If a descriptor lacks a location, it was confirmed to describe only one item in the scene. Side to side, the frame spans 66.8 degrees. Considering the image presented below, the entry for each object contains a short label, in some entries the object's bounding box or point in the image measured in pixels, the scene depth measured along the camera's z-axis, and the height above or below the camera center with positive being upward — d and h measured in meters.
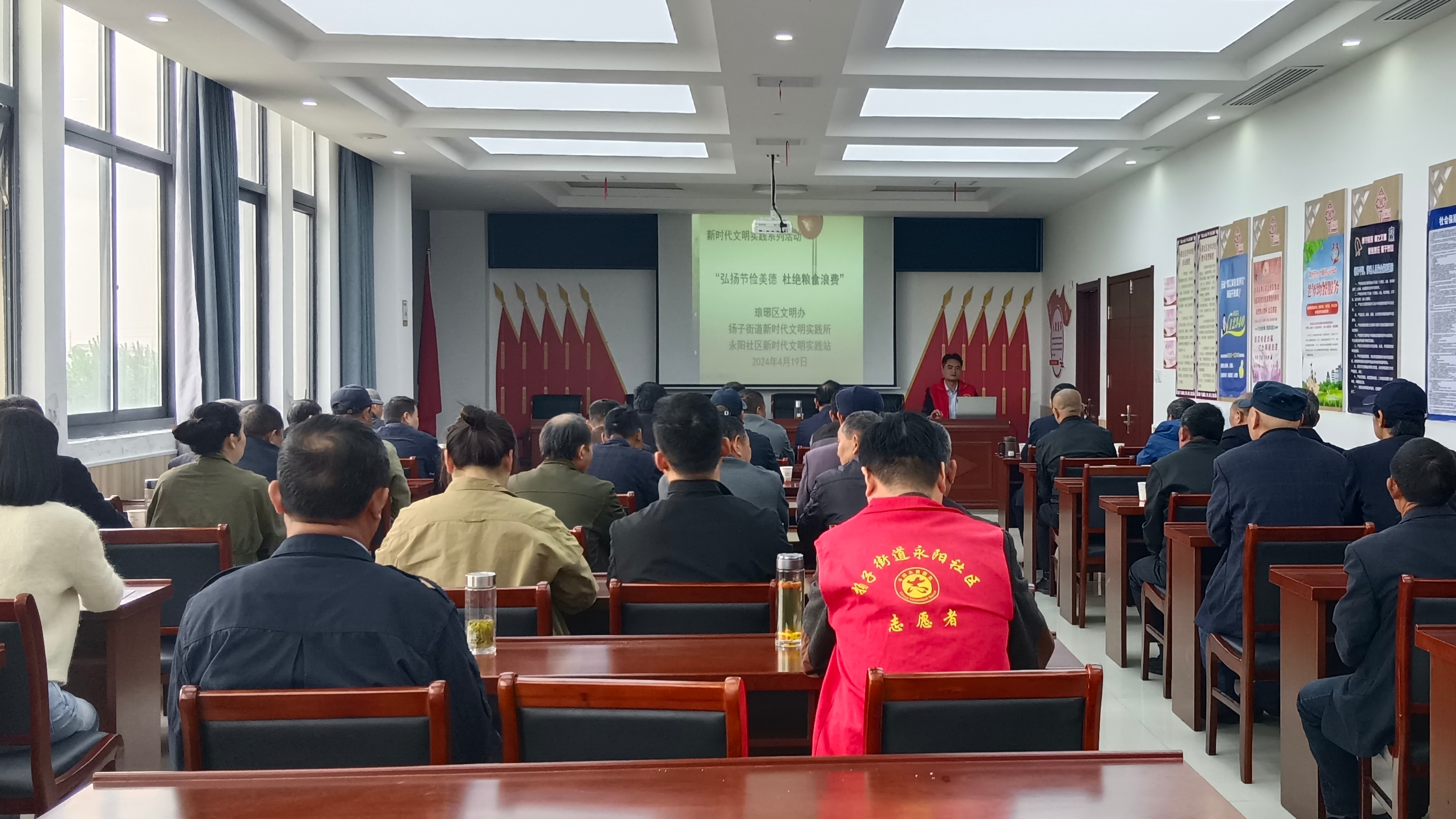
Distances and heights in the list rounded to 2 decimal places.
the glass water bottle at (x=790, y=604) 2.33 -0.51
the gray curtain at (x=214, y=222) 6.37 +0.85
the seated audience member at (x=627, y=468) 4.46 -0.42
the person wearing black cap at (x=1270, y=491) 3.61 -0.43
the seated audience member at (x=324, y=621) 1.68 -0.39
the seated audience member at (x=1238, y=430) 4.65 -0.30
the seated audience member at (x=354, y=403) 5.63 -0.19
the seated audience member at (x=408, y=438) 6.05 -0.40
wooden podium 9.83 -0.86
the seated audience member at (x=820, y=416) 7.46 -0.35
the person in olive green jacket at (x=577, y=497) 3.70 -0.44
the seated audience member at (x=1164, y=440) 5.93 -0.43
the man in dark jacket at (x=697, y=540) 2.85 -0.46
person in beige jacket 2.78 -0.45
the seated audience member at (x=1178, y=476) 4.38 -0.47
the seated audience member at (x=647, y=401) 6.76 -0.23
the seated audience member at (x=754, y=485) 3.84 -0.42
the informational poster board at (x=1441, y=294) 5.02 +0.31
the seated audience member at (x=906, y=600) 1.89 -0.41
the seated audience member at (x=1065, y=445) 6.02 -0.45
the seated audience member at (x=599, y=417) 5.99 -0.29
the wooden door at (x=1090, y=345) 10.28 +0.16
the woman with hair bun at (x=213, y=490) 3.81 -0.43
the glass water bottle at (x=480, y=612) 2.29 -0.52
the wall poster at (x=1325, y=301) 6.02 +0.34
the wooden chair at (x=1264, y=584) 3.30 -0.68
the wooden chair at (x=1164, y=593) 4.17 -0.91
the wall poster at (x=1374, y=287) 5.48 +0.38
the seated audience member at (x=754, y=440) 5.58 -0.40
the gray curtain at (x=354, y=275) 8.56 +0.71
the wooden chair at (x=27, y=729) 2.27 -0.78
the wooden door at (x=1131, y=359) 8.98 +0.03
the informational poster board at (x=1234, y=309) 7.14 +0.35
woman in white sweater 2.54 -0.43
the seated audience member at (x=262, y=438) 4.41 -0.30
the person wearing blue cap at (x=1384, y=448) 3.90 -0.31
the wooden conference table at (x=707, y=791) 1.31 -0.53
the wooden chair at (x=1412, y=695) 2.47 -0.77
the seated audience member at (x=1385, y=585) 2.57 -0.52
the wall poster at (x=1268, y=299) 6.67 +0.38
